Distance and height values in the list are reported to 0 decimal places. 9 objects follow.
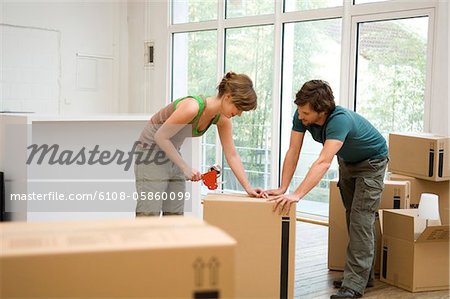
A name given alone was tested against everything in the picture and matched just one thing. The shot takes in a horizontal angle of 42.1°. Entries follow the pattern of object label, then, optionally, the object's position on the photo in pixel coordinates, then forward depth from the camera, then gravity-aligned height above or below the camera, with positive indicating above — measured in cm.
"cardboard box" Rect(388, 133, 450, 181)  373 -13
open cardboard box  346 -70
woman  274 -1
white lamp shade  348 -42
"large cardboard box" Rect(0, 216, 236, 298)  98 -23
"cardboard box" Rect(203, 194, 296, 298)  273 -51
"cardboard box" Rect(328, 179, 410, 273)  381 -56
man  303 -15
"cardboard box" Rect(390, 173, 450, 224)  386 -36
